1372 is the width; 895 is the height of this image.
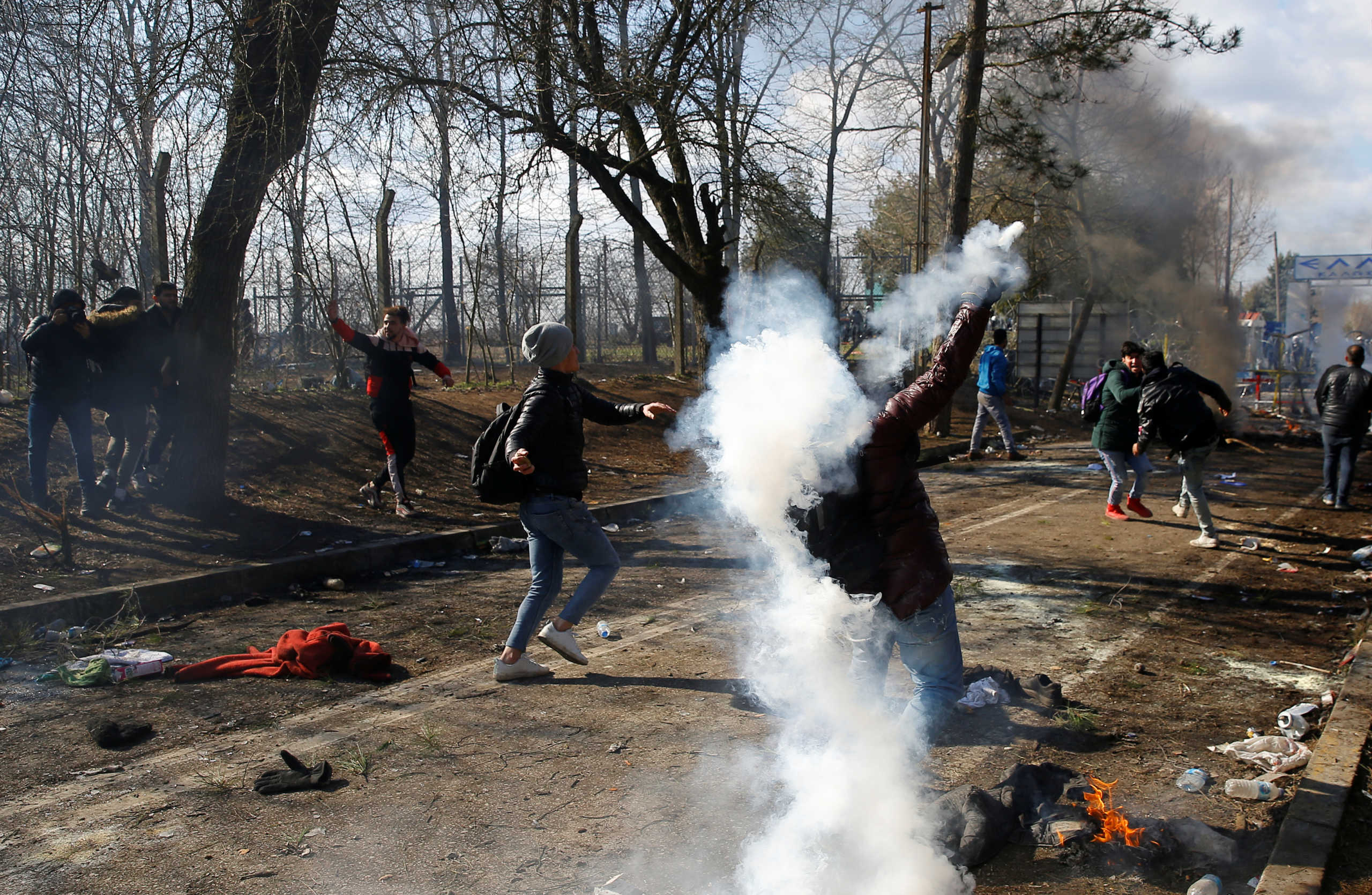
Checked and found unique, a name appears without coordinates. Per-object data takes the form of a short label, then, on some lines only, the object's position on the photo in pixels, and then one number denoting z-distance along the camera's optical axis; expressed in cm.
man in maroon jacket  337
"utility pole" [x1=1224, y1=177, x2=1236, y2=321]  2116
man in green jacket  924
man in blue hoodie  1409
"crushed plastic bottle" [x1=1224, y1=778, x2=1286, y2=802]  356
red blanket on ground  511
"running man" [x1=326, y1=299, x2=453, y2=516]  891
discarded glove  370
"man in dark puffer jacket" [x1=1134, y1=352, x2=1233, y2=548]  834
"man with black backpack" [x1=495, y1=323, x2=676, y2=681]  481
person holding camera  788
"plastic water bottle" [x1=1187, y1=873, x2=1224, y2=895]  292
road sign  3183
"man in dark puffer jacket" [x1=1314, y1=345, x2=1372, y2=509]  1045
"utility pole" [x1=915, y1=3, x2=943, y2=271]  1577
